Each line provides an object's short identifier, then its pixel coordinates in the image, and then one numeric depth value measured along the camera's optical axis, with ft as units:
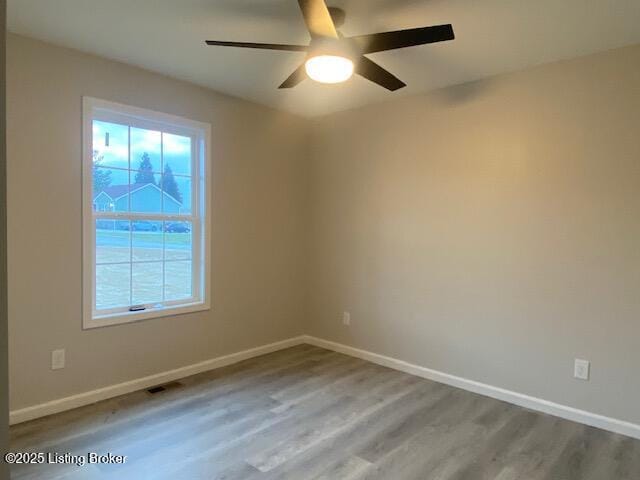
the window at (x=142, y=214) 9.69
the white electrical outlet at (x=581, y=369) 9.05
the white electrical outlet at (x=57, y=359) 9.02
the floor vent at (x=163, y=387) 10.25
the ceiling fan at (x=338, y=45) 6.26
